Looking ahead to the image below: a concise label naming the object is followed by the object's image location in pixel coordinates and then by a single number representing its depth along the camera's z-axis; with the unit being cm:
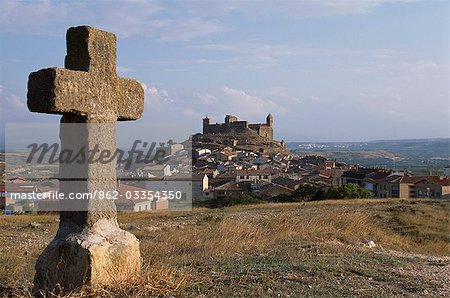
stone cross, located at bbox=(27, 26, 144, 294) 473
